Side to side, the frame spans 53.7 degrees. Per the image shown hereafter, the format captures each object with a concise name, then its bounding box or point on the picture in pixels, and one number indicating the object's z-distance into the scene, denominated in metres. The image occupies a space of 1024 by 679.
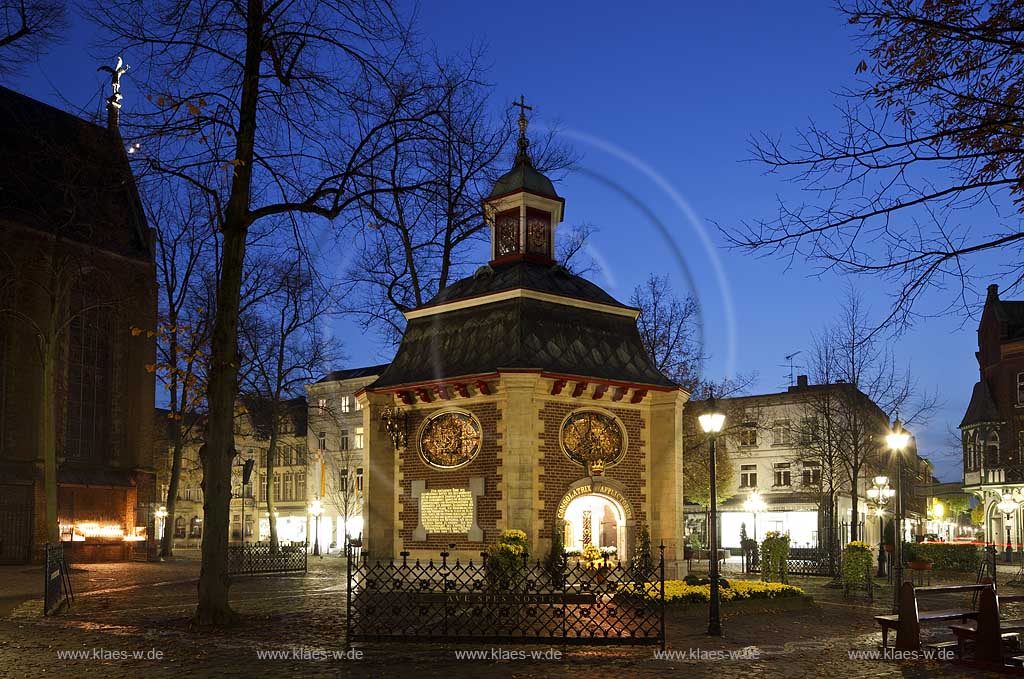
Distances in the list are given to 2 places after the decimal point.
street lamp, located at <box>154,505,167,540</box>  66.56
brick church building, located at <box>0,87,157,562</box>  41.19
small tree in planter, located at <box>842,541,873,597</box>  27.52
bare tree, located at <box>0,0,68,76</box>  23.91
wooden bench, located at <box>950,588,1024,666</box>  14.00
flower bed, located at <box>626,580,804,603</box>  20.94
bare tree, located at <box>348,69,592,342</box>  19.26
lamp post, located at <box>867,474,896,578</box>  37.63
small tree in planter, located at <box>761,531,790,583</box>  29.73
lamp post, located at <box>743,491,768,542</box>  47.34
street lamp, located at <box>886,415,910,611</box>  21.22
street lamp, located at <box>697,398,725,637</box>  18.34
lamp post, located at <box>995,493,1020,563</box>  53.00
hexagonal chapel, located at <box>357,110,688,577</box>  25.38
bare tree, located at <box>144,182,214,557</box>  42.03
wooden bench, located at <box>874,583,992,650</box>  15.25
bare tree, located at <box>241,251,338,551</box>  46.47
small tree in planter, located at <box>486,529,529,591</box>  21.71
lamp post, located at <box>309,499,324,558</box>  58.34
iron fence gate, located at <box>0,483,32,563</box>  40.75
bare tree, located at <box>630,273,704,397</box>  42.66
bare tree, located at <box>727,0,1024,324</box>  10.05
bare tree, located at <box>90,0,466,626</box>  18.31
